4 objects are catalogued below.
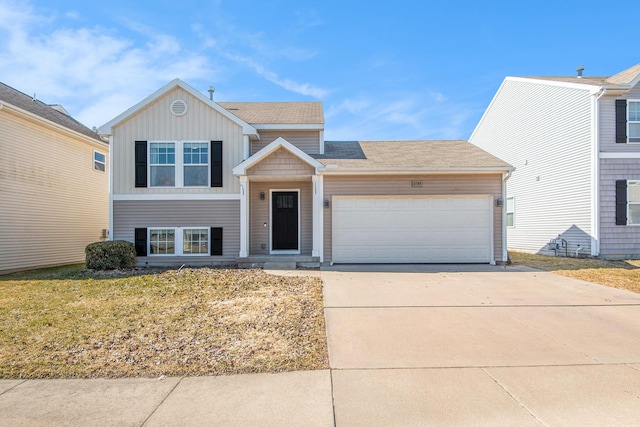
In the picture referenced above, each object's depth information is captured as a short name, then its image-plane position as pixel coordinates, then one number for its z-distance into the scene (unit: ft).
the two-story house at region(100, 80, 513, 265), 36.35
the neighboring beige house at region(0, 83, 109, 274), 36.32
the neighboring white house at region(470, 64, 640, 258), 39.24
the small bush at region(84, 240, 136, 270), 33.12
